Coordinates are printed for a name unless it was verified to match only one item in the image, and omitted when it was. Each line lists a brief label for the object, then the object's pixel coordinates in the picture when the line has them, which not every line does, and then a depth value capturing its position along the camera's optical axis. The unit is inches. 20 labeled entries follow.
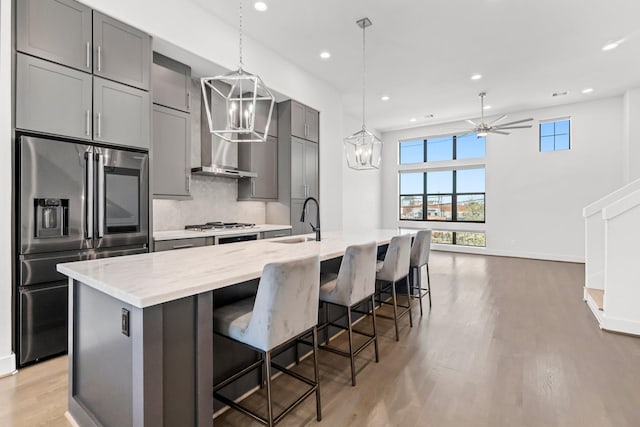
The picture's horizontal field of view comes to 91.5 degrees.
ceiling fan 226.1
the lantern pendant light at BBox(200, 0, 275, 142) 79.1
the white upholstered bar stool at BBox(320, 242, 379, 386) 85.0
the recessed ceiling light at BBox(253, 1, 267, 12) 131.3
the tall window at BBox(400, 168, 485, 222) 309.9
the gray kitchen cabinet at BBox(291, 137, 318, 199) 190.5
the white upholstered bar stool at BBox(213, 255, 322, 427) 58.3
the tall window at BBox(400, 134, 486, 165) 309.1
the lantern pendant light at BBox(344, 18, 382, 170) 140.6
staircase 117.0
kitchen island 49.2
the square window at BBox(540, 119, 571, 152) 265.0
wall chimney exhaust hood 157.2
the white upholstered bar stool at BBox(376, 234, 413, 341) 110.1
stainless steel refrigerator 89.7
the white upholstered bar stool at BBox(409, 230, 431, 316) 136.9
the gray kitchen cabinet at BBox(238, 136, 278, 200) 178.2
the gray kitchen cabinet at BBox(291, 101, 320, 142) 189.8
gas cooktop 153.8
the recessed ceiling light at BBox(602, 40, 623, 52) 162.2
